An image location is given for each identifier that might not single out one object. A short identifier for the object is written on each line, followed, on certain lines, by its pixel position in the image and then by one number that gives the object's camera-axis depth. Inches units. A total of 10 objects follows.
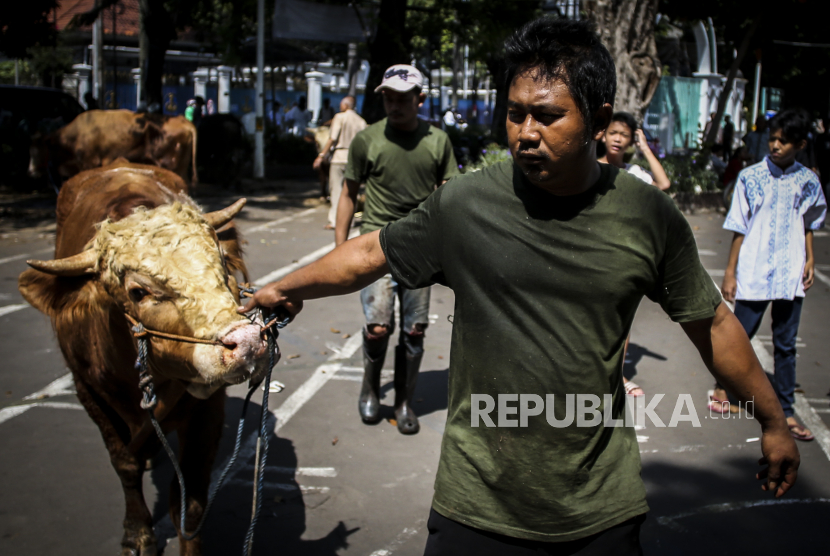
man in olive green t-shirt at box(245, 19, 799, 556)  77.2
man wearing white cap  184.1
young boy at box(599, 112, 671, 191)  201.8
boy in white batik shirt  188.9
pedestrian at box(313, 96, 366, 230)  448.1
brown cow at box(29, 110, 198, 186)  220.1
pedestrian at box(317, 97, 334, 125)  837.8
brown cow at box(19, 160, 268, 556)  101.9
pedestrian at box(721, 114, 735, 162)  800.6
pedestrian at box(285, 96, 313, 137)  946.2
